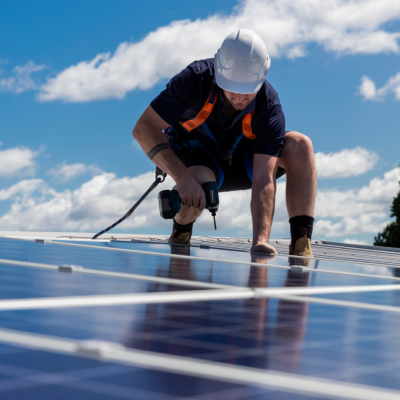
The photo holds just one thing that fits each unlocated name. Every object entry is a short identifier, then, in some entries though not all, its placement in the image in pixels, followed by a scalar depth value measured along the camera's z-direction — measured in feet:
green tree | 73.36
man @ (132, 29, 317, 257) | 13.42
